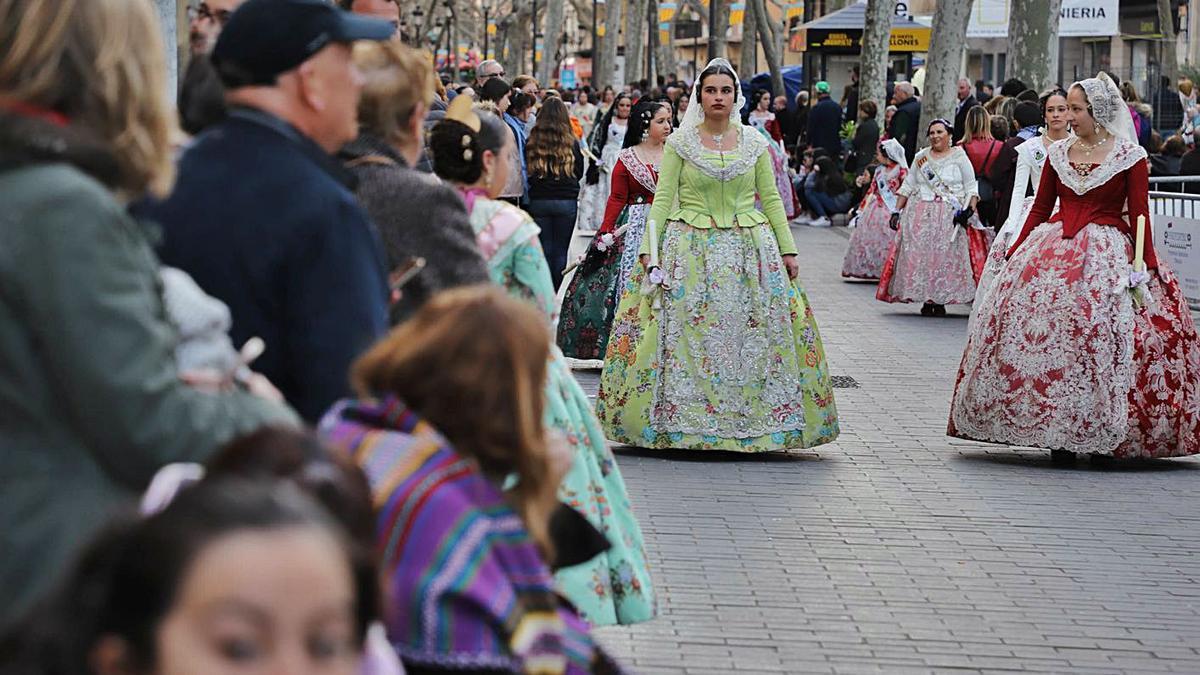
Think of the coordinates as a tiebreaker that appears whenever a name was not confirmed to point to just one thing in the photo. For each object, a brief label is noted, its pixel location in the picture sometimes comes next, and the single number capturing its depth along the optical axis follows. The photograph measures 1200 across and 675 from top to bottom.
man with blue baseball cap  3.47
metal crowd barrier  17.53
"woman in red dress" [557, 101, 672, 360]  12.59
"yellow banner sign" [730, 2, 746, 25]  88.71
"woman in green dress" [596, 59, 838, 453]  10.12
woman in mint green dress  5.54
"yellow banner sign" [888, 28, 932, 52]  40.81
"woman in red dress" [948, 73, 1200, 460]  9.92
